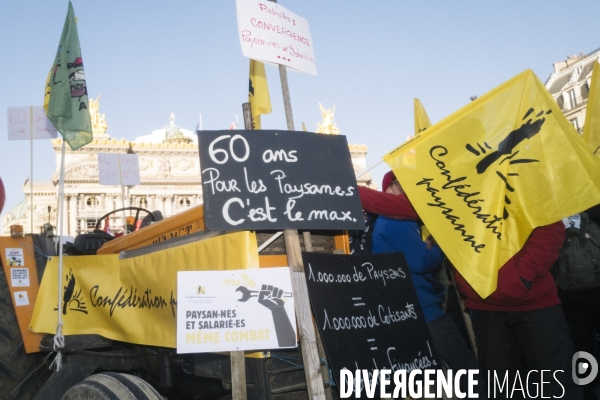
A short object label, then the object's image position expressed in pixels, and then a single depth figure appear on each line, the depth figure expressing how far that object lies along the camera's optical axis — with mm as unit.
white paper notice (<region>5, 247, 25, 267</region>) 3271
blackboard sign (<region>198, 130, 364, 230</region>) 2449
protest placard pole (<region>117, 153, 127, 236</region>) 11698
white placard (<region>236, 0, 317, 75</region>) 2773
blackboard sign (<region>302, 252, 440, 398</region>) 2512
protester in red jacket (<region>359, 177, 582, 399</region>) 2896
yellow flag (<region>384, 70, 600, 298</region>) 2760
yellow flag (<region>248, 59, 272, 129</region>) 3627
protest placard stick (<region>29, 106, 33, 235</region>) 8703
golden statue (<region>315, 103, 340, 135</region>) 54591
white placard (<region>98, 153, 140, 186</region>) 11539
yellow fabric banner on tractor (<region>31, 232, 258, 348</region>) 2480
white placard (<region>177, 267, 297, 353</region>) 2301
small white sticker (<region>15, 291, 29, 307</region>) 3266
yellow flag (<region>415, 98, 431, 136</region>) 4559
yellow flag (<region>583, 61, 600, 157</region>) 3877
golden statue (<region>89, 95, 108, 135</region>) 51844
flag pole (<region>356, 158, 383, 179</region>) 2918
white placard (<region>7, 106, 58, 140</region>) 8781
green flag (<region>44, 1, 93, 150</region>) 3535
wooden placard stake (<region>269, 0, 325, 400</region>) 2342
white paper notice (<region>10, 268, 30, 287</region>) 3285
